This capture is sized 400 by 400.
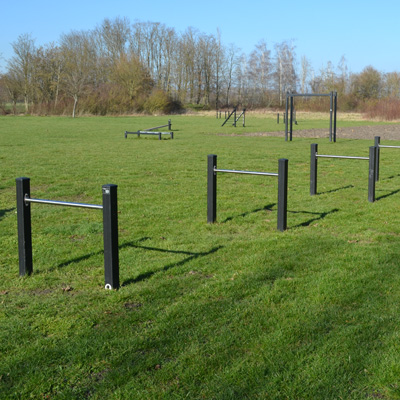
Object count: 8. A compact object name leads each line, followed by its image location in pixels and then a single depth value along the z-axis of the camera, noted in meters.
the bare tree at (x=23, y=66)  64.12
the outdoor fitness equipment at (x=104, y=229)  4.56
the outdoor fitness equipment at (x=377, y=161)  10.88
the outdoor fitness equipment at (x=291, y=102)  22.03
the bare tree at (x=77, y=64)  59.28
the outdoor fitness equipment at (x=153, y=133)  24.06
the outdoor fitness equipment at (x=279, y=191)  6.60
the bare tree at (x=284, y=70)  94.75
